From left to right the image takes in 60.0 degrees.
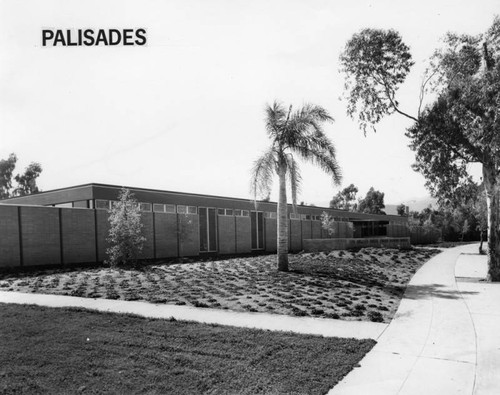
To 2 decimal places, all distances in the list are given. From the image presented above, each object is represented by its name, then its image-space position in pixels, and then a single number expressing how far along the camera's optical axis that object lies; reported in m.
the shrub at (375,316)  9.19
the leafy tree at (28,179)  59.34
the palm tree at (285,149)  17.11
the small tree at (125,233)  19.80
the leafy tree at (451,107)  14.62
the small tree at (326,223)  43.38
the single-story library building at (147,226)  20.28
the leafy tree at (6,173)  57.75
